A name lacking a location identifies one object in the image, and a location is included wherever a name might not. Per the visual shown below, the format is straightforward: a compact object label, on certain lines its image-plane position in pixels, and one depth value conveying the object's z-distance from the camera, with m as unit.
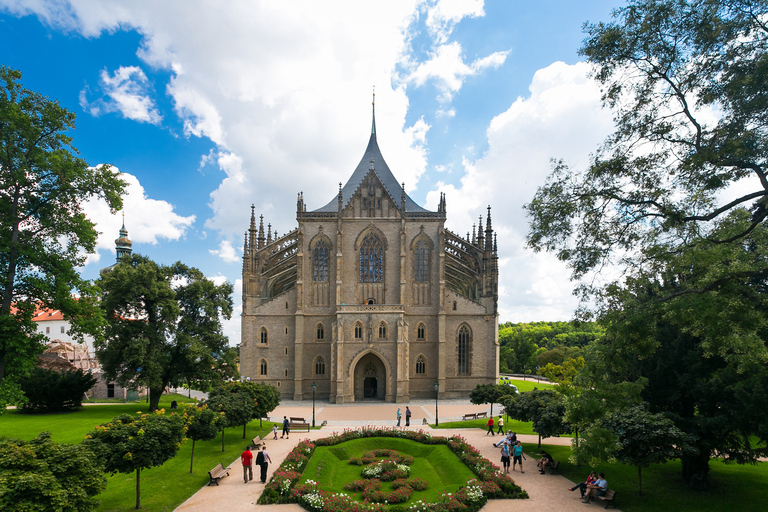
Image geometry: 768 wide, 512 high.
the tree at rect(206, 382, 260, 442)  22.21
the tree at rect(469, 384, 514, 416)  29.52
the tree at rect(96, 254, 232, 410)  32.04
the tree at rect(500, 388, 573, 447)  19.27
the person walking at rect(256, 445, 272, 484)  17.94
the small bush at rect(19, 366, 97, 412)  33.25
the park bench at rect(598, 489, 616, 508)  15.66
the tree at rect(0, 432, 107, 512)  9.38
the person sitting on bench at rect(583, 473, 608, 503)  15.91
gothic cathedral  41.47
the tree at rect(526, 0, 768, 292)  9.70
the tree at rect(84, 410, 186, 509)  13.48
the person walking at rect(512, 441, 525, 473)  19.52
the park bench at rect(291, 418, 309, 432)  29.42
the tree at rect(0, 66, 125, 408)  15.20
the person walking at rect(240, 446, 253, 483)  17.95
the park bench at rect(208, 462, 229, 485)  17.95
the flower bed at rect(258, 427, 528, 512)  14.91
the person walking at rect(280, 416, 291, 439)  26.33
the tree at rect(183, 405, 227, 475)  18.72
